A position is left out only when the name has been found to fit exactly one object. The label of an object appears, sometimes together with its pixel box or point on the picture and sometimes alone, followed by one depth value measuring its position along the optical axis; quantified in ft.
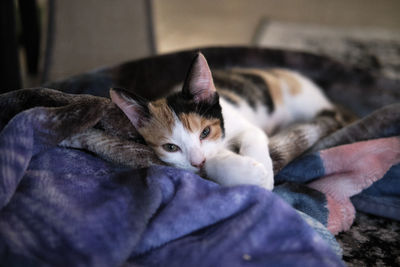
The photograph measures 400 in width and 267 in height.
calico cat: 2.01
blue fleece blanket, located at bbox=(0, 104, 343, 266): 1.79
